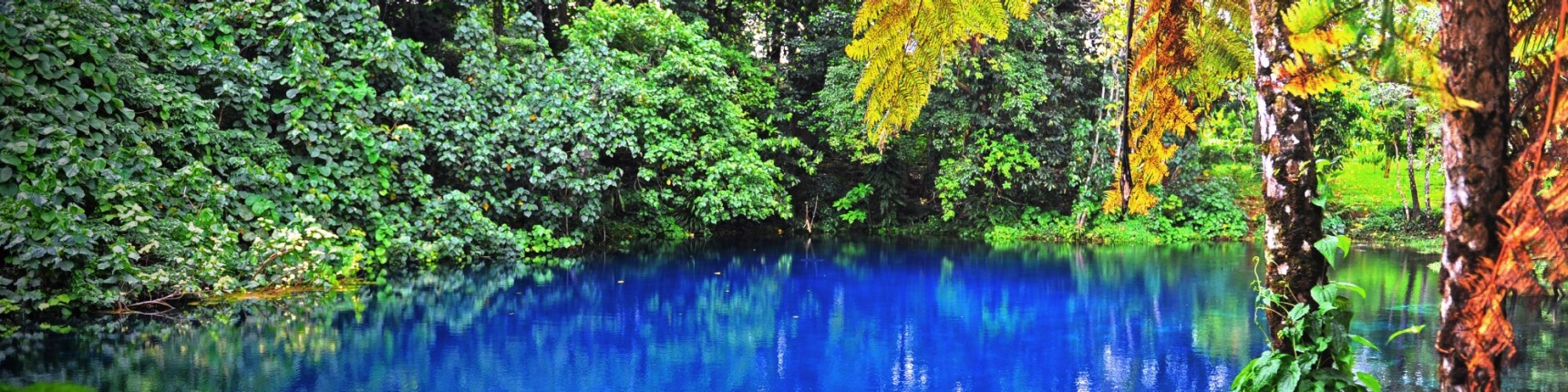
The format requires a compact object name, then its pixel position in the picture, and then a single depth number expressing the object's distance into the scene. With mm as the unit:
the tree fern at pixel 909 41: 2684
